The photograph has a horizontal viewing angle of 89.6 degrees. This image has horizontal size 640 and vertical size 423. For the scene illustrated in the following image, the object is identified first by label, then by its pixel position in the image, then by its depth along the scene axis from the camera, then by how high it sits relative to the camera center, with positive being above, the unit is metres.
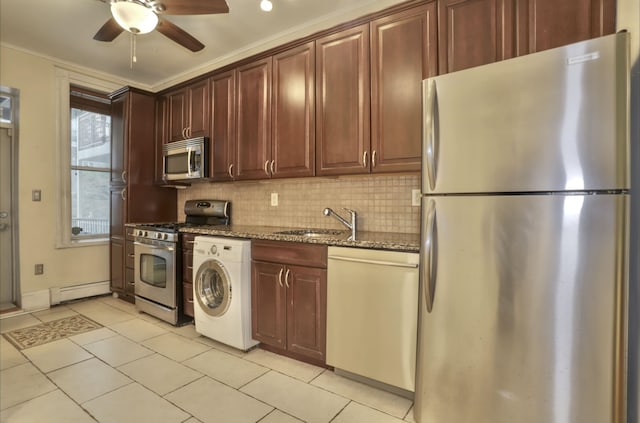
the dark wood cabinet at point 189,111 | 3.38 +1.06
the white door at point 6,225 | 3.49 -0.18
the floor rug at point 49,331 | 2.73 -1.12
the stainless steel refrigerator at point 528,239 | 1.20 -0.13
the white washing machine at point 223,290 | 2.49 -0.67
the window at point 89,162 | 3.91 +0.57
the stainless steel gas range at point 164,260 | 3.04 -0.52
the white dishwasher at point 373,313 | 1.81 -0.63
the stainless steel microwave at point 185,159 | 3.32 +0.53
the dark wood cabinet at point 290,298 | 2.19 -0.65
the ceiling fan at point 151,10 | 1.97 +1.27
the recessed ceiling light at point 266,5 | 2.42 +1.54
